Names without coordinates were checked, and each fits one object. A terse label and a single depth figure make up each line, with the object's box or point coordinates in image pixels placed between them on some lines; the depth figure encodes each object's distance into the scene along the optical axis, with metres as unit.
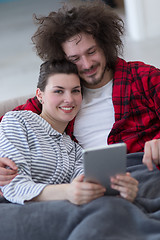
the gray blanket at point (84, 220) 1.28
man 1.66
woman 1.43
